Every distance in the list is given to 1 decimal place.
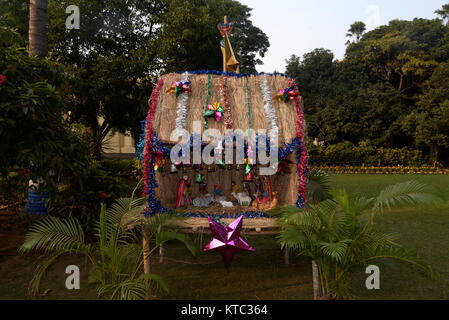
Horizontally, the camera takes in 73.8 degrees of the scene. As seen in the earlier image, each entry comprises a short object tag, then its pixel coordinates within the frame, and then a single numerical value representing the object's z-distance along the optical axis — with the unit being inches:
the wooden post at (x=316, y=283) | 196.9
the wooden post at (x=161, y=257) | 284.2
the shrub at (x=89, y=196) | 342.3
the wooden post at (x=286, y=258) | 280.3
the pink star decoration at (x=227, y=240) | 227.0
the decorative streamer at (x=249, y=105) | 278.5
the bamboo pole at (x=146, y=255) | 210.1
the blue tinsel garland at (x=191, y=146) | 257.1
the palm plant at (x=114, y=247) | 184.4
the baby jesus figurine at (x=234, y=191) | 332.6
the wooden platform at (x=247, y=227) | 238.7
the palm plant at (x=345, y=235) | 185.0
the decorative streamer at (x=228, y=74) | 314.8
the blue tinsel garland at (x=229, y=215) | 257.9
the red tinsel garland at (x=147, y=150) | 256.1
